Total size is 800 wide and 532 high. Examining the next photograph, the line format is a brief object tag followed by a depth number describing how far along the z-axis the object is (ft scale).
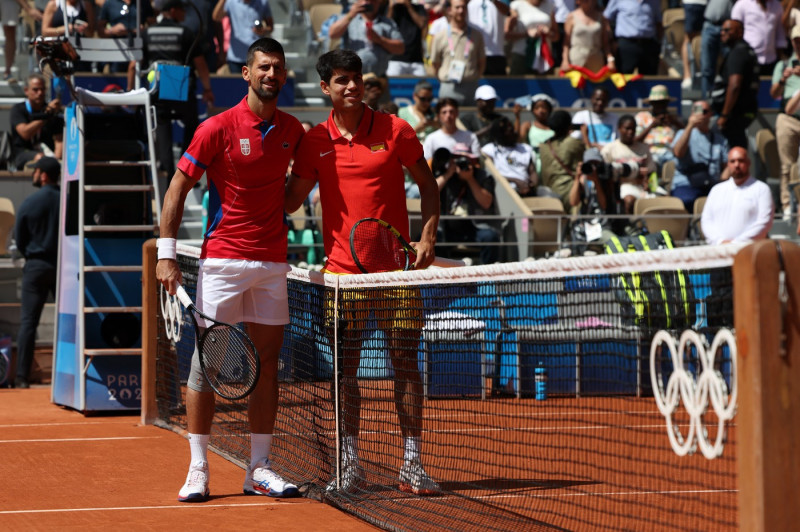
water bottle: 36.26
